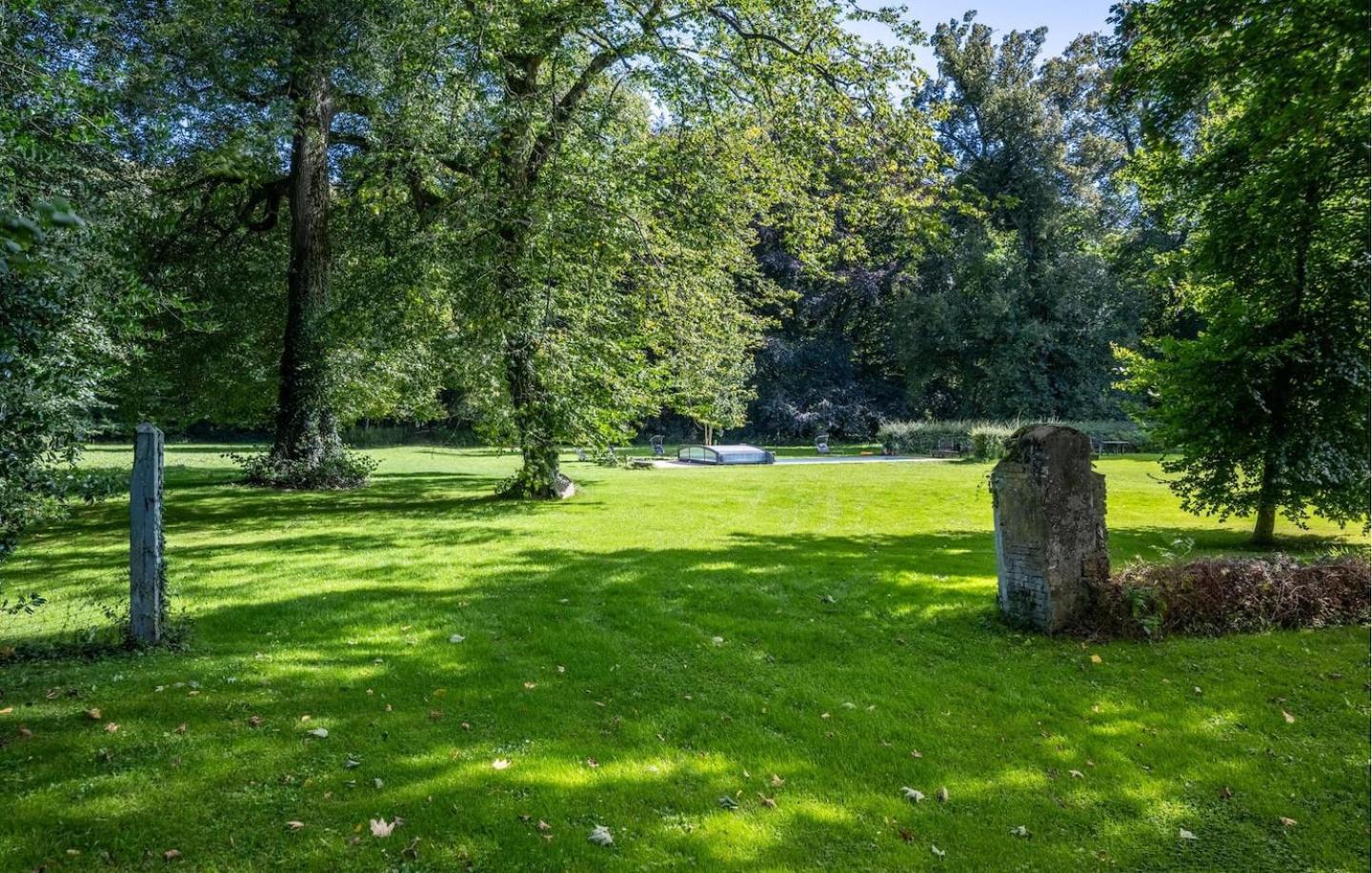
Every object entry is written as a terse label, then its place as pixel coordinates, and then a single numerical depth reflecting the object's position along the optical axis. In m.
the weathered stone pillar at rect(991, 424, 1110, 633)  6.48
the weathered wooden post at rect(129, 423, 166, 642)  6.03
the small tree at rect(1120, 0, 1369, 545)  8.60
